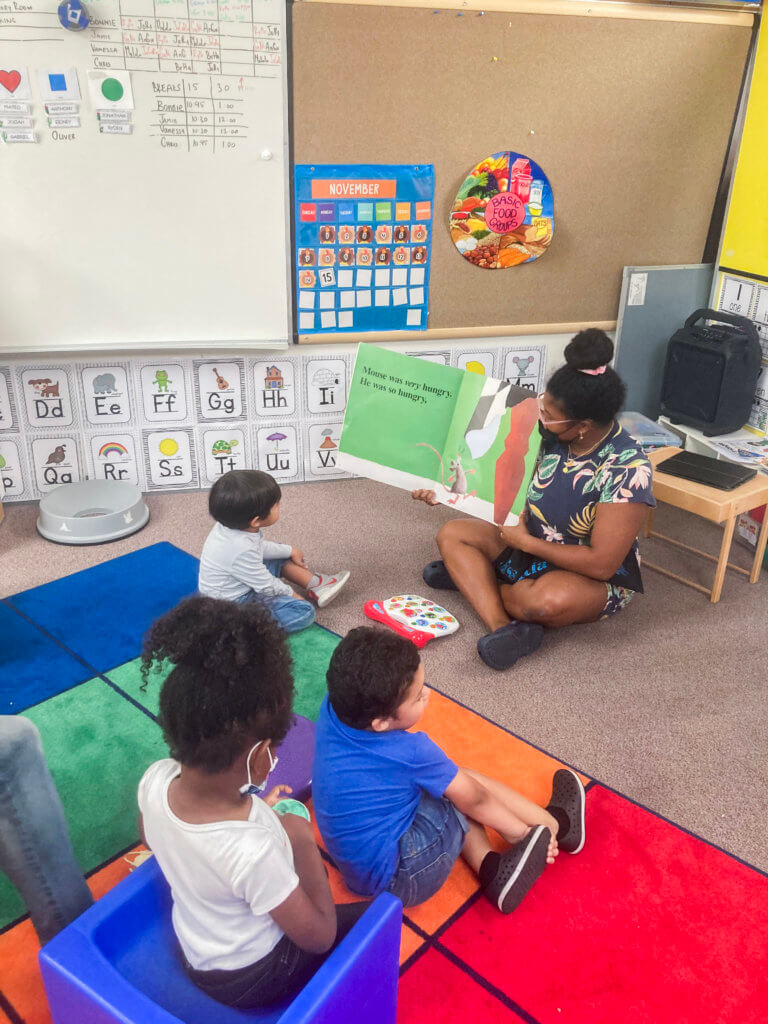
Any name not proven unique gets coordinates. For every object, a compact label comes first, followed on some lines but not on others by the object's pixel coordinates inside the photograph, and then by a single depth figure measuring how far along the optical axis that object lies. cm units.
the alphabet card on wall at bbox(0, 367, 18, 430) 324
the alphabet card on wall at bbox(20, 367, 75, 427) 327
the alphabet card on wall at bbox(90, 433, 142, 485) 345
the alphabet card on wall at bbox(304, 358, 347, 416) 355
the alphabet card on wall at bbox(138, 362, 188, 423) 338
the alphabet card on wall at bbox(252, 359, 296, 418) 349
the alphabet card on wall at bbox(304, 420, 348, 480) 367
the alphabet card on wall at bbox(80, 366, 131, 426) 333
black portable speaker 332
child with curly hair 113
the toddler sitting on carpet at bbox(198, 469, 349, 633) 238
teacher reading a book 237
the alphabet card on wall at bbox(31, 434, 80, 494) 339
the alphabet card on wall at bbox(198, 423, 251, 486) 355
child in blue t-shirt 146
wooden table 272
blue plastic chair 113
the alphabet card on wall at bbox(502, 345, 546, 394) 373
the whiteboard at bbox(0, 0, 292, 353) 284
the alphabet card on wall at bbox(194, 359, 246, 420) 344
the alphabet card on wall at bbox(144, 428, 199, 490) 351
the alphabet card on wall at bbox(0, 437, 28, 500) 335
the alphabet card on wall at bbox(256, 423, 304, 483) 361
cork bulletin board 308
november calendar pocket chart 324
